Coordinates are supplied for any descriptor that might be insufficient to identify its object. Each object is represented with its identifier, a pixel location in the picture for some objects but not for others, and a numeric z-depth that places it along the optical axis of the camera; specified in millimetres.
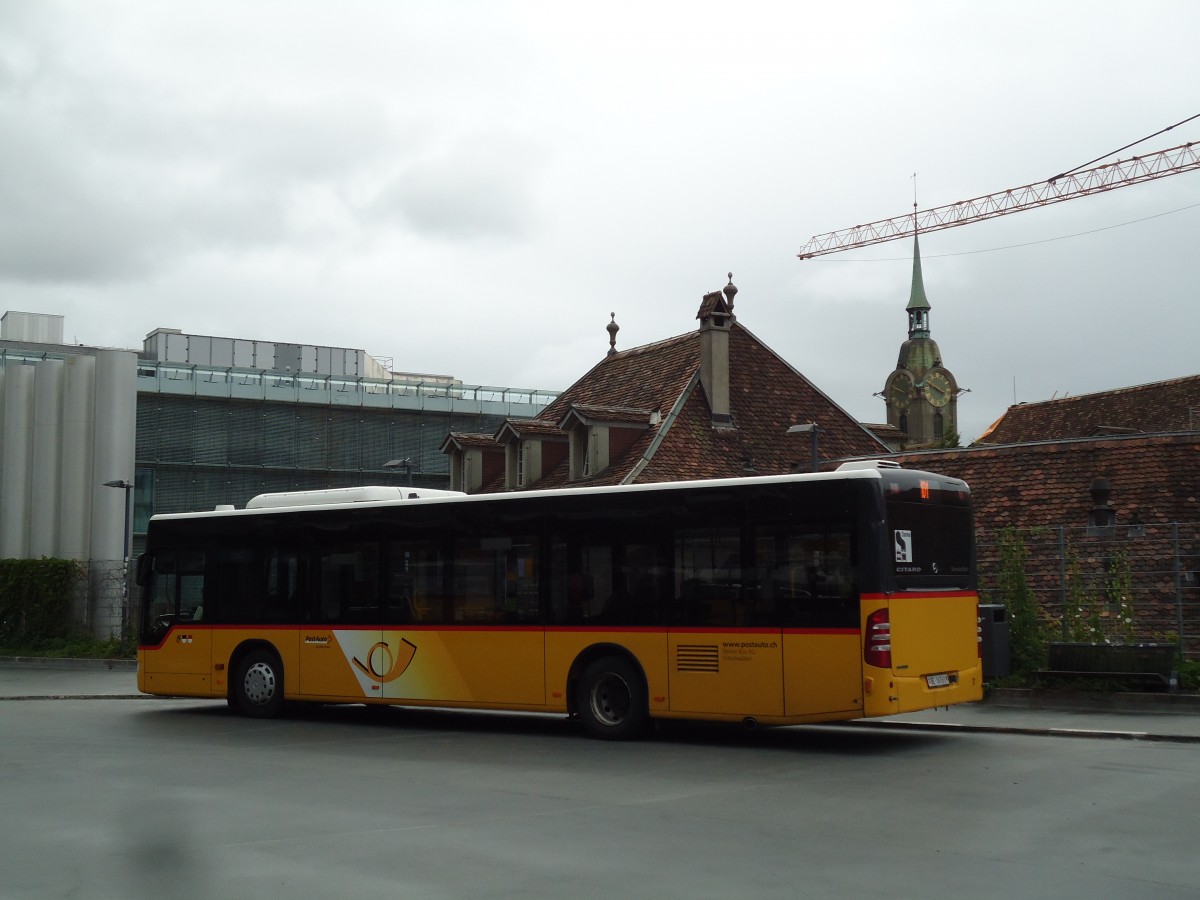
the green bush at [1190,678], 18812
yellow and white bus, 14398
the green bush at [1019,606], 20062
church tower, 138500
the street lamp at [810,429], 26391
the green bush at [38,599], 38531
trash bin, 19438
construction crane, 92925
